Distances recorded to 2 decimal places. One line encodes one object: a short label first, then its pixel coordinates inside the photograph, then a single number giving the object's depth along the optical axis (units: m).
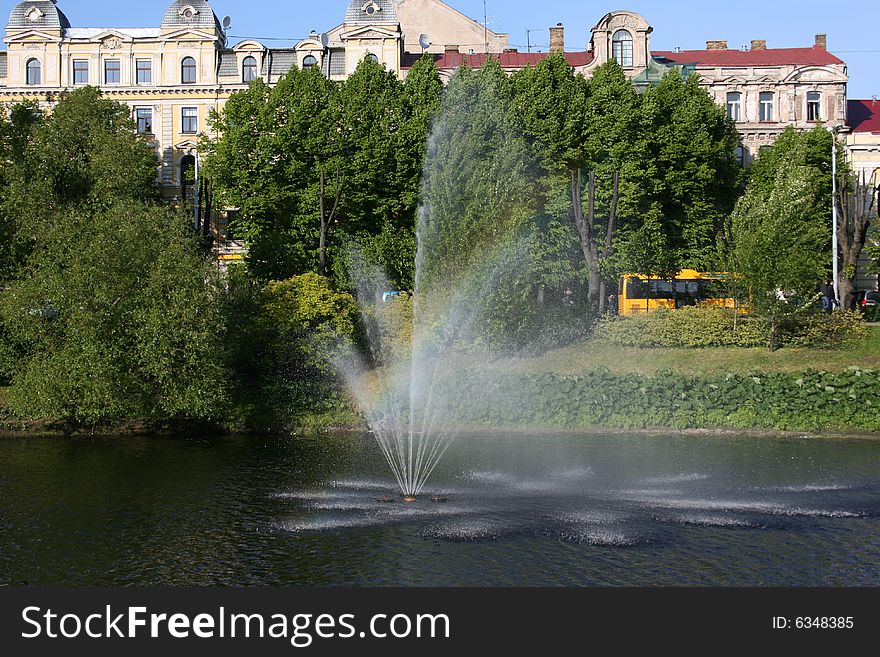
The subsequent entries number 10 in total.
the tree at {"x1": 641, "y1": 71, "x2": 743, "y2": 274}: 62.44
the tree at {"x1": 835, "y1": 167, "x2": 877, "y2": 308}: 56.91
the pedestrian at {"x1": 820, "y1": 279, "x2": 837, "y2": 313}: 58.07
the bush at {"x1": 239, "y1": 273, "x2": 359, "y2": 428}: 42.34
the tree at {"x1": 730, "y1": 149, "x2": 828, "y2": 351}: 47.62
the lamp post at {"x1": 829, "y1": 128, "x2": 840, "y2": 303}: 57.66
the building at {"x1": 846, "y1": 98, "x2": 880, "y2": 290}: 74.50
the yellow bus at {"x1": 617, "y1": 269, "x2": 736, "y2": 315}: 60.44
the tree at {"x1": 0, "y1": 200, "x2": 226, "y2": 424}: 38.03
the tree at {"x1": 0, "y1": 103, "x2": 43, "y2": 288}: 48.66
